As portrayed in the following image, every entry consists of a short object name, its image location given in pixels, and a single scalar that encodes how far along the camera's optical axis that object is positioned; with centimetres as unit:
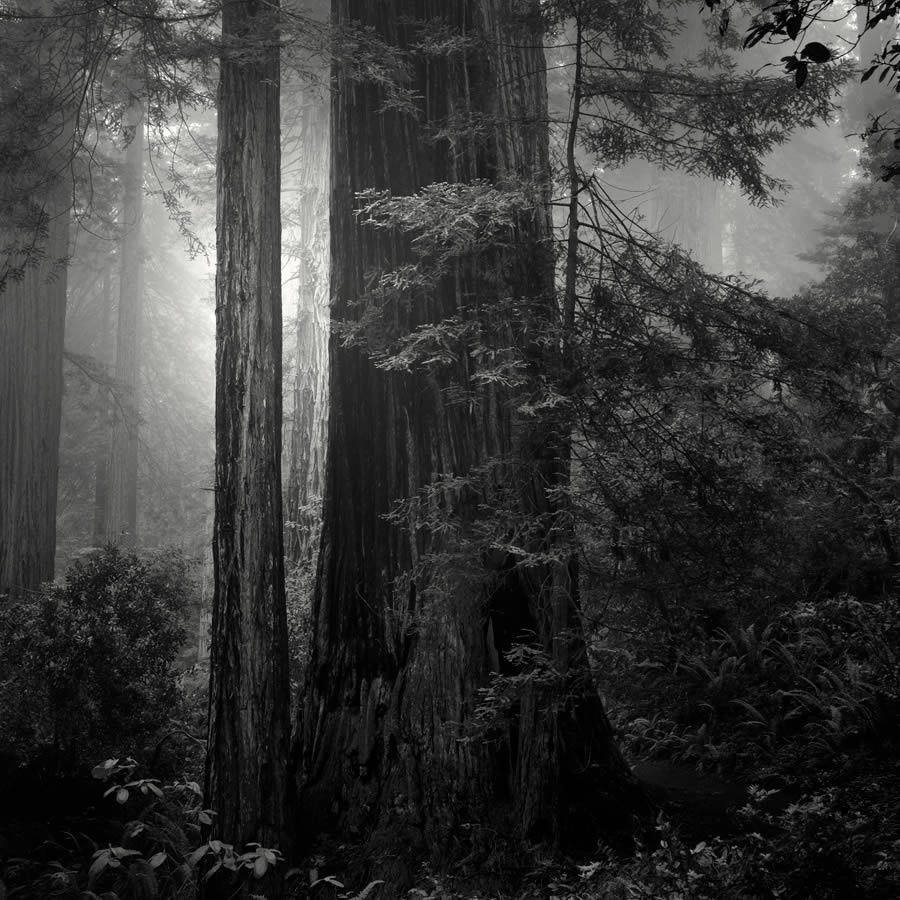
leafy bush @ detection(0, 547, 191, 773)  621
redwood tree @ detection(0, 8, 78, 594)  1031
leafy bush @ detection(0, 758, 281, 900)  462
